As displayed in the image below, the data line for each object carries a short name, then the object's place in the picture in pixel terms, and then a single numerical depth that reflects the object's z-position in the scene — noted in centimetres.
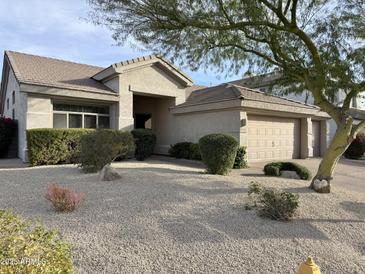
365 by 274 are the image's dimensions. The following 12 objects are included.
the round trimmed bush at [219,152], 911
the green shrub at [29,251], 199
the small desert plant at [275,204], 507
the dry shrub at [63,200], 498
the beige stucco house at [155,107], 1277
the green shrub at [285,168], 963
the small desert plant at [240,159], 1207
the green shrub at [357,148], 1858
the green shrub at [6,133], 1419
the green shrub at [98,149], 872
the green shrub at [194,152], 1399
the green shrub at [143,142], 1360
